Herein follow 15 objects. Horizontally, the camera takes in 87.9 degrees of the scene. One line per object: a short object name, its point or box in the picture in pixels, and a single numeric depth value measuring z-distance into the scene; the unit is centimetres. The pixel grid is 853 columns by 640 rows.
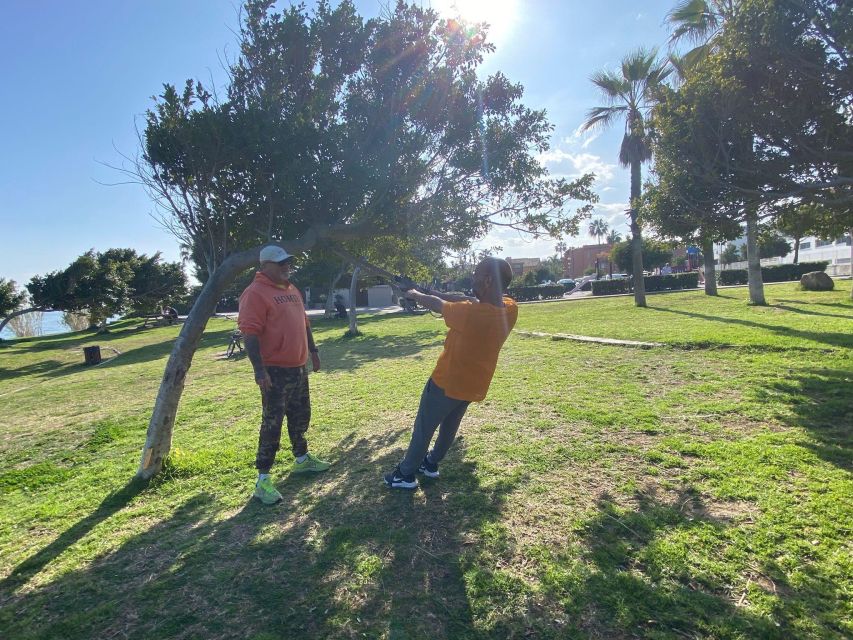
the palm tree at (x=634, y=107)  1719
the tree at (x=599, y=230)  9775
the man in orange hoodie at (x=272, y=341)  338
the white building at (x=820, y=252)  4787
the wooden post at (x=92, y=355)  1690
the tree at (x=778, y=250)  4558
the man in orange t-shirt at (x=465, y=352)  301
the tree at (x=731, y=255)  5522
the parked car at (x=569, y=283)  4402
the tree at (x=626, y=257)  3844
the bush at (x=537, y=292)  3322
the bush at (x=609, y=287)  3127
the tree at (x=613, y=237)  8870
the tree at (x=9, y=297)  2014
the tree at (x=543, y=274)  5225
